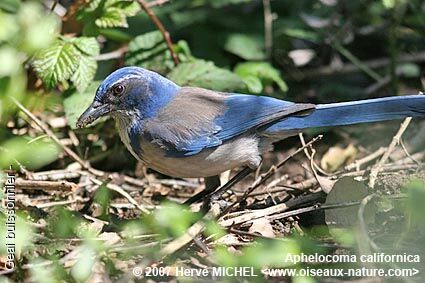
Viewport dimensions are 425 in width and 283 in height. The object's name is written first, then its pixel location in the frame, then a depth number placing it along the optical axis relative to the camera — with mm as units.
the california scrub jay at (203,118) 8734
